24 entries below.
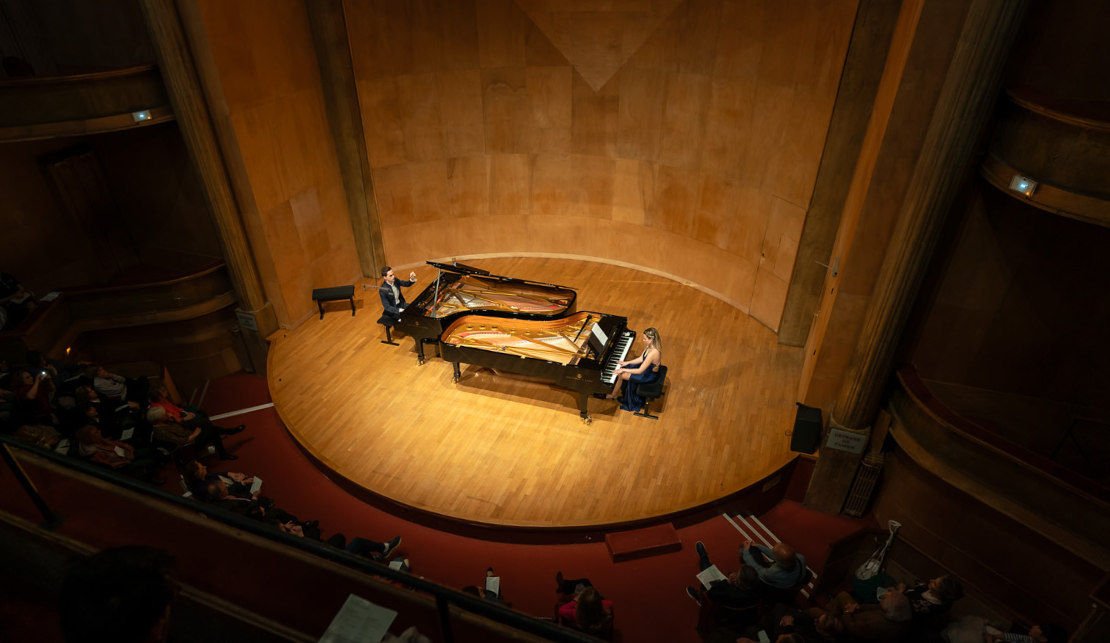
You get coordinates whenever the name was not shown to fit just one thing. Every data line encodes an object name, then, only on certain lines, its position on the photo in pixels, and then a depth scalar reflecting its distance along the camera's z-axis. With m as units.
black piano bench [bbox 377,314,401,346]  8.16
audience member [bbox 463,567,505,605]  4.59
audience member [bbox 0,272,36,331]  7.00
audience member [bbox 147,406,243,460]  6.47
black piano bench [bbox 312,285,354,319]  9.00
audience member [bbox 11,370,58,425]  5.92
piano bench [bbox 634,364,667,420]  6.80
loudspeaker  6.13
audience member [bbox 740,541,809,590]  4.80
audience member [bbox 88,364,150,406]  6.67
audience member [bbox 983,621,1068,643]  3.98
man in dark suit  7.96
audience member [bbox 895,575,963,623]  4.25
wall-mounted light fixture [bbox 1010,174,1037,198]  4.04
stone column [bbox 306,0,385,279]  8.40
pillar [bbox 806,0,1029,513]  4.06
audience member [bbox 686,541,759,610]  4.73
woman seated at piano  6.71
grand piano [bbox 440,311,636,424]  6.63
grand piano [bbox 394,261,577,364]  7.55
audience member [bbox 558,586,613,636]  4.31
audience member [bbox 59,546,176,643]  1.87
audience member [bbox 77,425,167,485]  5.77
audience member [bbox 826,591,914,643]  4.06
